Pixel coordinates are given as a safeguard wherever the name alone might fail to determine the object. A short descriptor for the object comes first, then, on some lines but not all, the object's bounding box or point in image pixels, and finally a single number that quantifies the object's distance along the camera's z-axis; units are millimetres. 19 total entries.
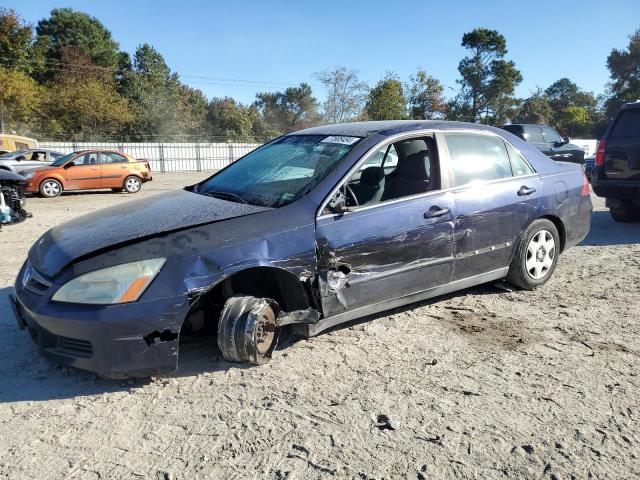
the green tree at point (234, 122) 52031
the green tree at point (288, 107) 65938
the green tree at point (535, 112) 55281
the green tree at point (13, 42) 38438
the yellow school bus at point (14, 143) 19906
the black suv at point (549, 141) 15398
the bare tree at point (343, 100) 41603
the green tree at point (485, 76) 46531
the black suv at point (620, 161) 7500
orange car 14430
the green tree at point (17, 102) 33281
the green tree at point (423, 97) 39250
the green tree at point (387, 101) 34812
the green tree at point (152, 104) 45188
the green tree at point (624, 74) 48406
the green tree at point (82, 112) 37812
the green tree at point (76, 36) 50841
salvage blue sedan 2832
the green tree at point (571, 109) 56781
